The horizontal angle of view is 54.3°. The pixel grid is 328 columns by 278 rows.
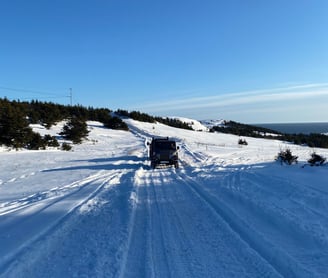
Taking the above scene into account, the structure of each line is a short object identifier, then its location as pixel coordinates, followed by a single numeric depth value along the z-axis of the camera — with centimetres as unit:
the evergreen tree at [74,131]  4347
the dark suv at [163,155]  2220
